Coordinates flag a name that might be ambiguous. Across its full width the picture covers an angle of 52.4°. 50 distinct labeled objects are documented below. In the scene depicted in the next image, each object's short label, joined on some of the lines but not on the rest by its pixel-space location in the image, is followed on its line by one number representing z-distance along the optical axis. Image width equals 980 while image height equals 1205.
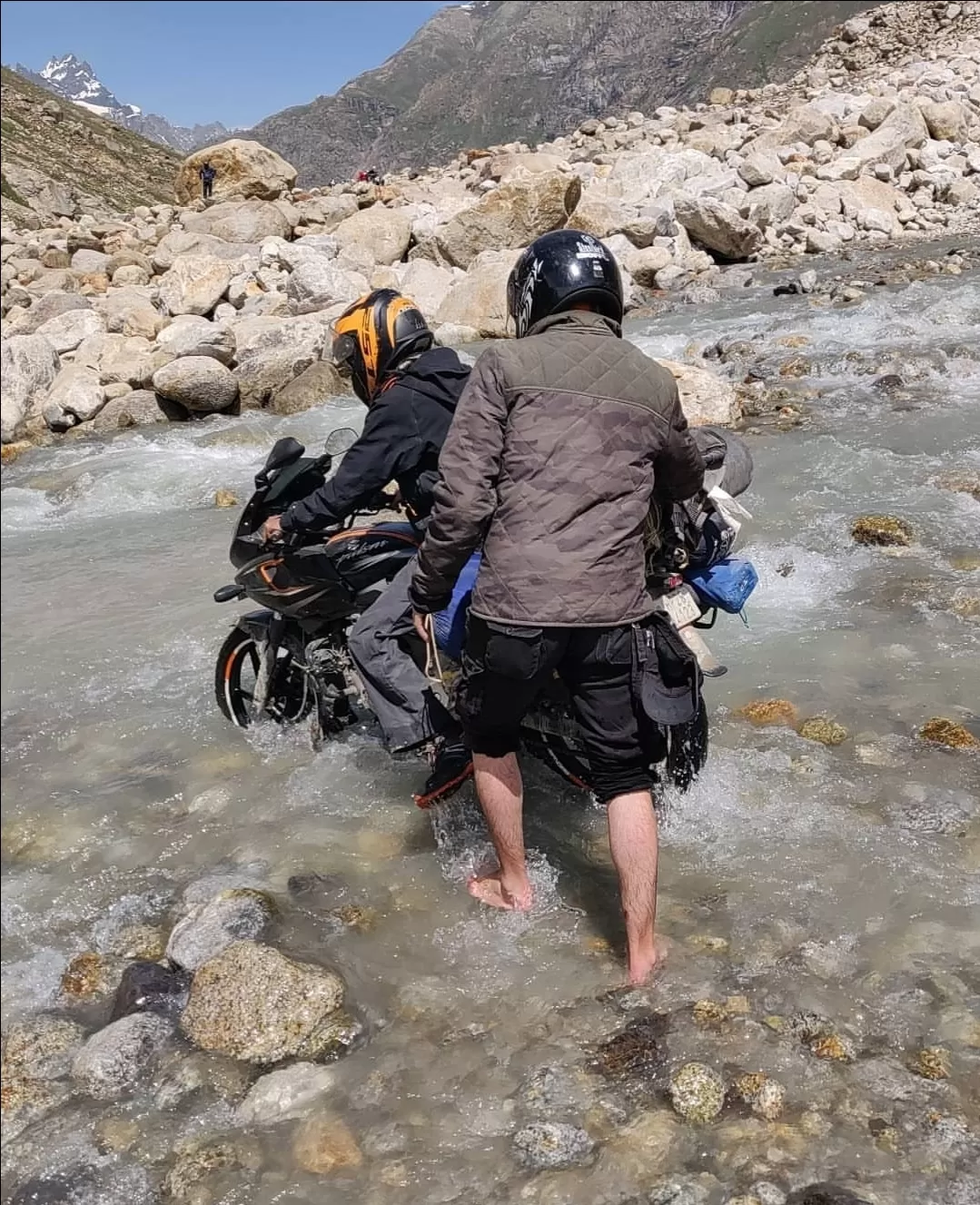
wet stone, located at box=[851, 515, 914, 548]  7.51
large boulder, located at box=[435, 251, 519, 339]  16.16
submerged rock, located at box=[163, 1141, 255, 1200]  2.77
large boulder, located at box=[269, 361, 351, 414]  13.91
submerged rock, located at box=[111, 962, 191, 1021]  3.38
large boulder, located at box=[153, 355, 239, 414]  13.91
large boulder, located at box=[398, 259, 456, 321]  17.78
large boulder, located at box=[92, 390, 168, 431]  13.59
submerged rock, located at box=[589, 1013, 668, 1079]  3.12
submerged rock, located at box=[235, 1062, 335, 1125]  3.06
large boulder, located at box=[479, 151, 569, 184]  28.23
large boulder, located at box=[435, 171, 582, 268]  19.83
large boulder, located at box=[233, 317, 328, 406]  14.57
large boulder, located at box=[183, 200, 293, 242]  23.44
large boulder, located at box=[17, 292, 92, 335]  17.03
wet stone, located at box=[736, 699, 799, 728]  5.29
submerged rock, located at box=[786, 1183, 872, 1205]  2.57
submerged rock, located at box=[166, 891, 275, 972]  3.66
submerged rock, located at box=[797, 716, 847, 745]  5.01
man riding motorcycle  4.27
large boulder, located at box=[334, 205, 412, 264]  21.25
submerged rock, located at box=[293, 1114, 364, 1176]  2.89
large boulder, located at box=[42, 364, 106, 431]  13.07
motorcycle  3.85
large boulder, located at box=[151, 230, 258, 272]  21.31
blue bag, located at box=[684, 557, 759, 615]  3.88
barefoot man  3.18
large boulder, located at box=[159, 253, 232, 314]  17.81
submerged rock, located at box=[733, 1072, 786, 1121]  2.90
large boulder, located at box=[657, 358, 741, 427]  11.15
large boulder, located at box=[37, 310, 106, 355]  16.05
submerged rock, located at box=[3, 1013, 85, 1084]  1.77
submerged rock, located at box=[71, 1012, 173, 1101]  2.97
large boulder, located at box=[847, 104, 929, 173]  24.53
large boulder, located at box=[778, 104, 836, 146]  26.34
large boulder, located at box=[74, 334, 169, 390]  14.78
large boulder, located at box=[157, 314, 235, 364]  15.14
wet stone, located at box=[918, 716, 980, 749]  4.80
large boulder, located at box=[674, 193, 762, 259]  20.52
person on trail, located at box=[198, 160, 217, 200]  28.55
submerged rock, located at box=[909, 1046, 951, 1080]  2.96
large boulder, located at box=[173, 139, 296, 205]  28.78
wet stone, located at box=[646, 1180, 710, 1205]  2.66
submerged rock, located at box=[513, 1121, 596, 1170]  2.84
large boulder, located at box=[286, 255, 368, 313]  17.23
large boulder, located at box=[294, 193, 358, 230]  24.83
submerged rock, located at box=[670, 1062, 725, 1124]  2.92
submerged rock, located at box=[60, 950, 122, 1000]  3.26
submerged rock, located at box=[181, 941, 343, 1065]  3.29
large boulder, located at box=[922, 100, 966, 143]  26.11
